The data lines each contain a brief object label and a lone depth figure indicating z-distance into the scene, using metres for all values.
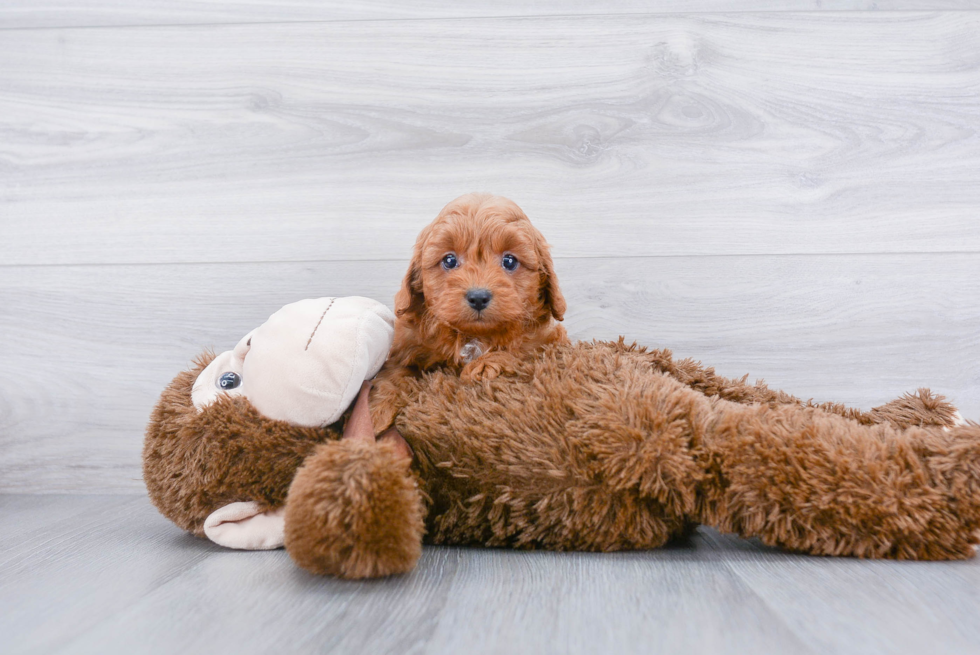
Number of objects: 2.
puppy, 0.86
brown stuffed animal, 0.71
